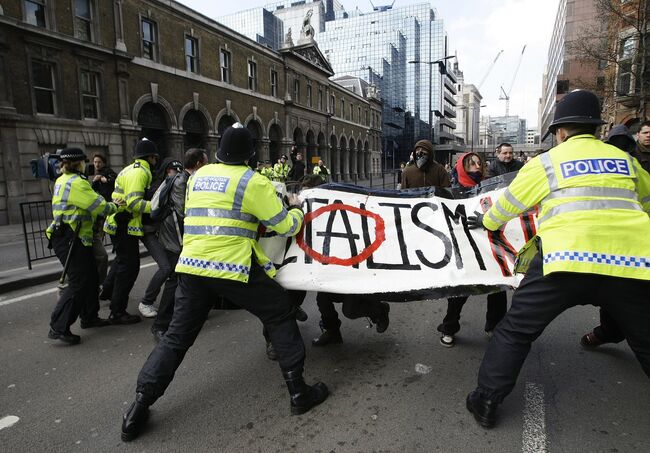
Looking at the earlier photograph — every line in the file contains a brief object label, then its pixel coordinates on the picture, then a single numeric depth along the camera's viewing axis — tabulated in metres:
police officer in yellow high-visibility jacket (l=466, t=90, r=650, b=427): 2.38
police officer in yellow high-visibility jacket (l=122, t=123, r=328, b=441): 2.79
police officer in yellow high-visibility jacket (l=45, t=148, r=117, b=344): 4.29
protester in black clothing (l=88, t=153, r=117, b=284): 5.10
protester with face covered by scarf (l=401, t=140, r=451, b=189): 5.66
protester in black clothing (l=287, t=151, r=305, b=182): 15.45
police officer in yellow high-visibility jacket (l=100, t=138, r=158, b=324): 4.86
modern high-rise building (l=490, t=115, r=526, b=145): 180.74
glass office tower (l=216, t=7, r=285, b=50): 112.25
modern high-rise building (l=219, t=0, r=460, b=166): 84.75
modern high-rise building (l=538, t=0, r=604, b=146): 52.50
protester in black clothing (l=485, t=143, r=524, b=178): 5.55
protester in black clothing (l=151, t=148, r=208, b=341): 4.41
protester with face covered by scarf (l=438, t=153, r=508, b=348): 4.05
